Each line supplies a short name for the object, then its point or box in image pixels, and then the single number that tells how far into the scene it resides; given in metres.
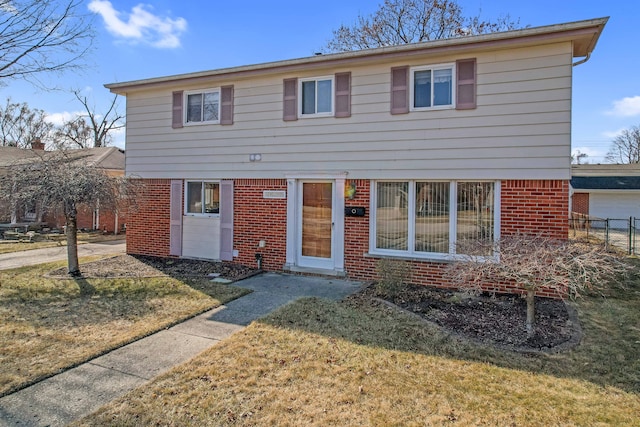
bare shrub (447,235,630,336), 4.74
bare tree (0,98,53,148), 34.16
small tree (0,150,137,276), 7.60
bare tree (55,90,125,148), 32.97
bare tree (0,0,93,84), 8.54
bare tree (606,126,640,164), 45.12
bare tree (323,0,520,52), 18.34
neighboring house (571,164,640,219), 24.56
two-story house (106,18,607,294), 7.06
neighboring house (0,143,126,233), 17.98
